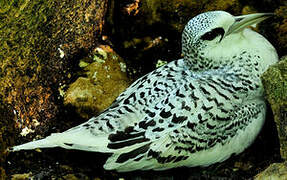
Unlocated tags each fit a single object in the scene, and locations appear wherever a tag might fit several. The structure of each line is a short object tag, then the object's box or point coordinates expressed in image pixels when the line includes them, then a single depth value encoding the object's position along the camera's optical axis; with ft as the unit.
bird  14.14
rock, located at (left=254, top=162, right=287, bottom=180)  12.14
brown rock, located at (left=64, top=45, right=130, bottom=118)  18.04
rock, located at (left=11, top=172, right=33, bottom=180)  16.15
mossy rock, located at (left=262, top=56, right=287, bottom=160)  13.92
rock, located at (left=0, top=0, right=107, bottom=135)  17.29
